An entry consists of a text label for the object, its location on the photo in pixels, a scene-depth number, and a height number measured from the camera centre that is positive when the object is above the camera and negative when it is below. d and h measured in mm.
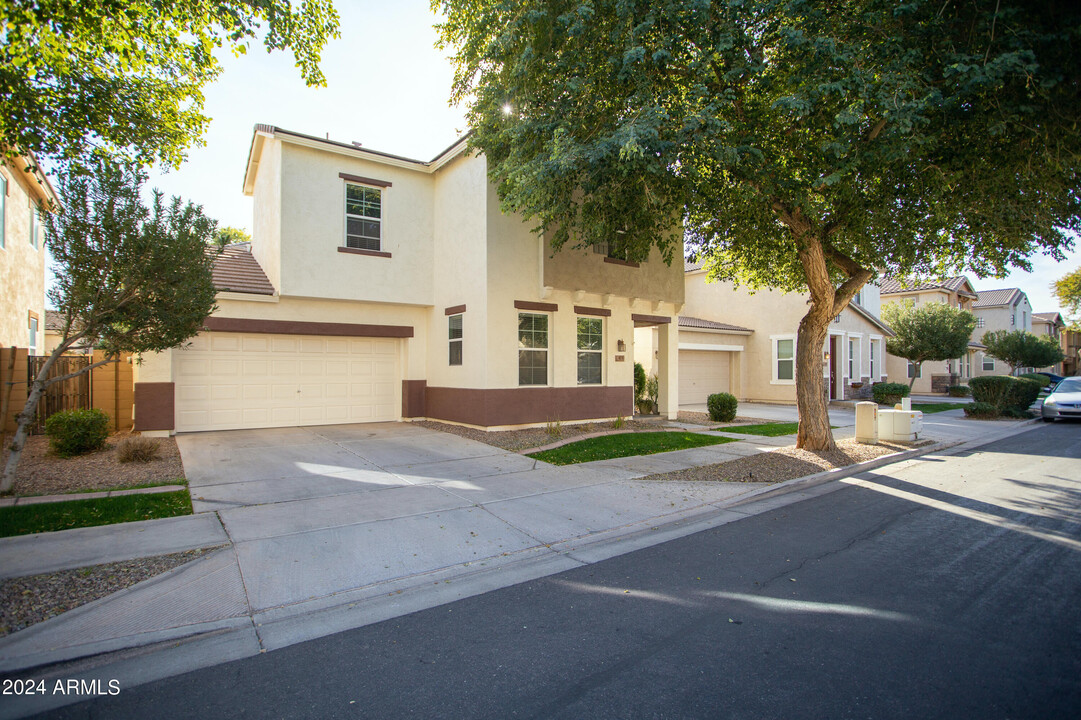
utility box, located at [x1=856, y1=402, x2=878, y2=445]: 13109 -1078
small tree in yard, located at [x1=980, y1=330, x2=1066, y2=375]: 31045 +1666
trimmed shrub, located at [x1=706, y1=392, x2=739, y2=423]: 16750 -917
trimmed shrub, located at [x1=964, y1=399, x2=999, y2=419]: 18938 -1116
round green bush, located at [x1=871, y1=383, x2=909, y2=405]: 23281 -568
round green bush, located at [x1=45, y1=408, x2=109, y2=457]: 9688 -934
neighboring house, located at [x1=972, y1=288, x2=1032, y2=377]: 40531 +4917
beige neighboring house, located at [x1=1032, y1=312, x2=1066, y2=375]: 50000 +4897
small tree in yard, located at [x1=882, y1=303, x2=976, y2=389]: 25281 +2190
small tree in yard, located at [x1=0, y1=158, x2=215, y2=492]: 7016 +1477
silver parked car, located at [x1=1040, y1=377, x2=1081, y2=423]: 18031 -792
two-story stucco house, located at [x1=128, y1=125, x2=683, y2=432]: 13195 +1771
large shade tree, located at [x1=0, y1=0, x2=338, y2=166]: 6699 +4343
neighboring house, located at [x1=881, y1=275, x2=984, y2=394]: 32906 +997
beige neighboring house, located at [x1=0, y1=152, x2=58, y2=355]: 14000 +3344
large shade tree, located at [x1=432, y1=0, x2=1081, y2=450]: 7148 +3758
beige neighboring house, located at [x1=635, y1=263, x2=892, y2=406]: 24016 +1533
